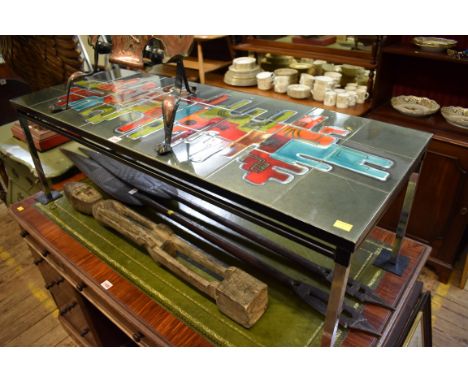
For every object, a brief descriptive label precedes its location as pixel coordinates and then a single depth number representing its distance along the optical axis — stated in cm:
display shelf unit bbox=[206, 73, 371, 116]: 206
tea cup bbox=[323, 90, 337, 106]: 208
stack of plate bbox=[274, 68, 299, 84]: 232
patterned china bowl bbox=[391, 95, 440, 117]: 194
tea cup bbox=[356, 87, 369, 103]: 212
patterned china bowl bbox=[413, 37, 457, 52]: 178
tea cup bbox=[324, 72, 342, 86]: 224
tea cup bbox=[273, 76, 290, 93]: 229
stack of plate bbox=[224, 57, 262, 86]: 243
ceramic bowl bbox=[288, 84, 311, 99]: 222
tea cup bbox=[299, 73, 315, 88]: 226
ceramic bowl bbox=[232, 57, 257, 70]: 242
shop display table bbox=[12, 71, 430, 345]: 74
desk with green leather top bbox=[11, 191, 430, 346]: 97
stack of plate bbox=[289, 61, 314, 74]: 243
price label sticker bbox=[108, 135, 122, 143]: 105
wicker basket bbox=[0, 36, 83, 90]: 179
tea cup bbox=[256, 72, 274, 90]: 236
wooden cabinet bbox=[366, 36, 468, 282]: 179
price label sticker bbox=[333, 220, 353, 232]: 68
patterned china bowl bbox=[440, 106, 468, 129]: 182
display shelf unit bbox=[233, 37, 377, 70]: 205
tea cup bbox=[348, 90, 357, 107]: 206
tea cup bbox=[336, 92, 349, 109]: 205
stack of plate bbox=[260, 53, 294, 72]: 256
